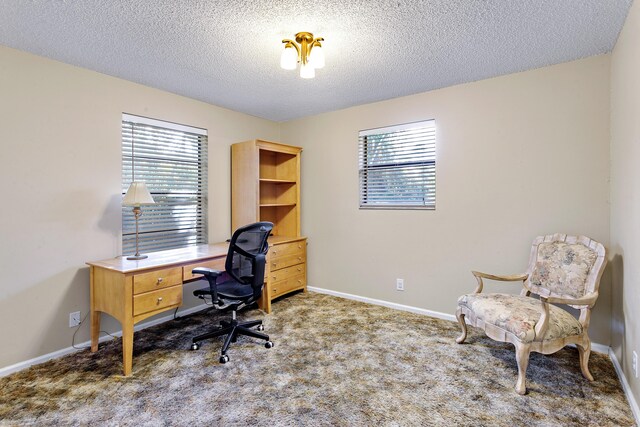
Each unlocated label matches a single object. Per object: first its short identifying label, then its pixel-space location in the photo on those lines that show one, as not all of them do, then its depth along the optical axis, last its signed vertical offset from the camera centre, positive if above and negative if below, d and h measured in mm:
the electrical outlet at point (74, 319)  2629 -893
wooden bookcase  3734 +109
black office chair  2520 -558
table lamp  2662 +114
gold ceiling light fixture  2152 +1070
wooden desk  2279 -560
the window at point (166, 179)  3043 +321
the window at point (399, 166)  3389 +487
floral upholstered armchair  2027 -671
